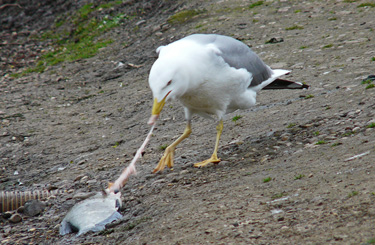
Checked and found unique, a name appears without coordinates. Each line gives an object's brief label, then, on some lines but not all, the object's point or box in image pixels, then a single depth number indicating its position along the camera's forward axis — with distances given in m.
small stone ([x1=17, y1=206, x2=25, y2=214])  11.23
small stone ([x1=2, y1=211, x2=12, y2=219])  11.18
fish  9.59
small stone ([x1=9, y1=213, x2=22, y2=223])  10.85
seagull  9.11
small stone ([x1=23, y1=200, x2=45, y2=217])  11.10
